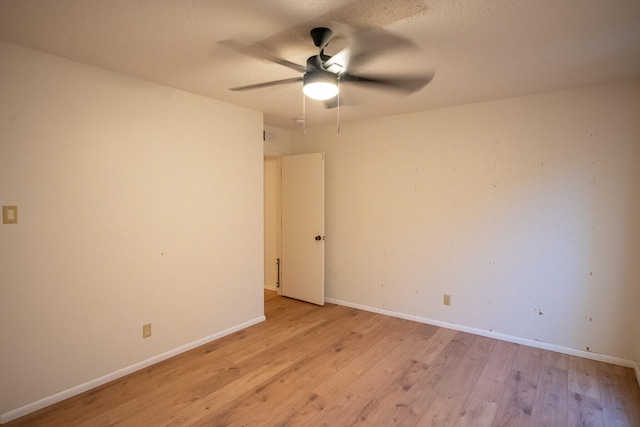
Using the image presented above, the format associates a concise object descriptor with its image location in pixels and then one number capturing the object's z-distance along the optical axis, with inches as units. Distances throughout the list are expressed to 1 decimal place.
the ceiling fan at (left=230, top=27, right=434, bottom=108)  74.4
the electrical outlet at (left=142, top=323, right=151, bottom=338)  110.6
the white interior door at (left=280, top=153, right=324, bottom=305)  173.2
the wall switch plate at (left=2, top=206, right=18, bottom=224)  82.6
